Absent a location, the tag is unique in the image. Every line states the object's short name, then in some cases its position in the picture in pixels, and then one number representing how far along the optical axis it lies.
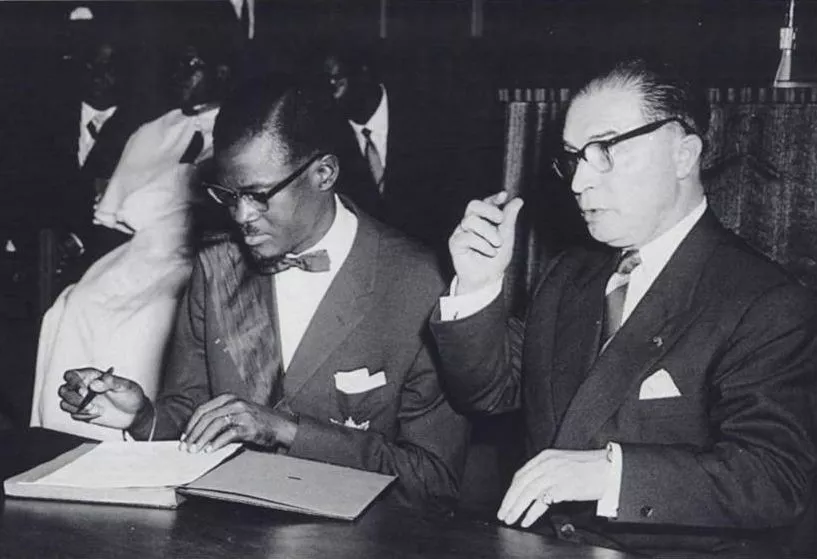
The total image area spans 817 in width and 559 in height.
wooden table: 1.49
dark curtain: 2.70
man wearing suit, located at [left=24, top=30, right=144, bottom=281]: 4.64
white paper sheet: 1.72
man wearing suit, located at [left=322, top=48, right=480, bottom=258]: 3.80
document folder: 1.64
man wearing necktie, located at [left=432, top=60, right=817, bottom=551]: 1.81
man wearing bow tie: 2.39
